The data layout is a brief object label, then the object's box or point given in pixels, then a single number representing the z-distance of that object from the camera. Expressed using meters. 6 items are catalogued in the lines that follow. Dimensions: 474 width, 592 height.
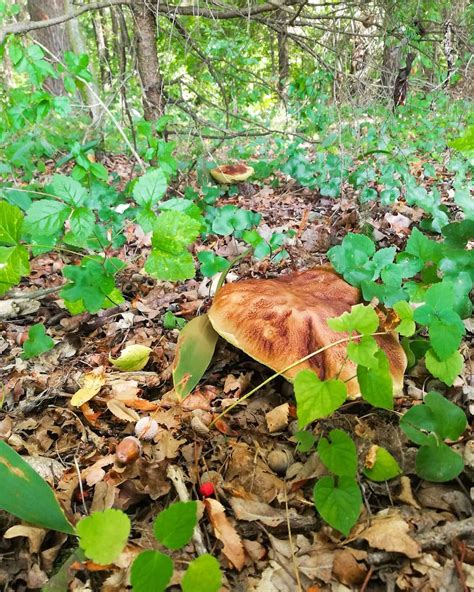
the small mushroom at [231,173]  0.93
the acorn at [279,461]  0.33
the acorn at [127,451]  0.33
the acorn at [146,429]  0.36
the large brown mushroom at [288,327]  0.35
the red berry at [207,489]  0.30
